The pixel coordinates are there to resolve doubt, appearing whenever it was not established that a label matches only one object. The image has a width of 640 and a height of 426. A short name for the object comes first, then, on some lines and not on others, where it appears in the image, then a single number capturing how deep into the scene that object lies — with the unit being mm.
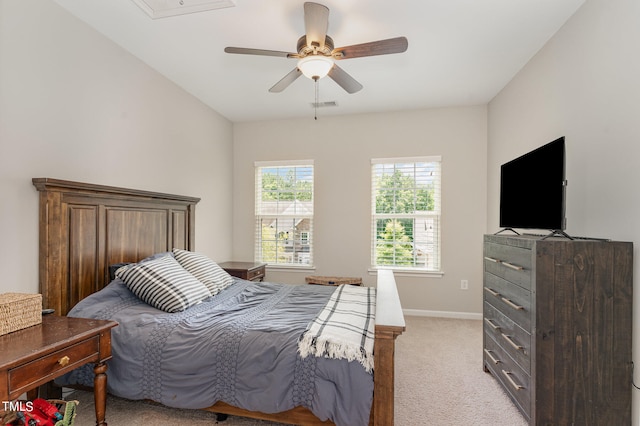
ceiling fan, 1971
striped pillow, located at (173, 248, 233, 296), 2688
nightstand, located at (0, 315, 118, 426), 1253
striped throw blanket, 1613
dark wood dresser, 1709
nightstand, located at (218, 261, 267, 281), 3645
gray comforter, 1599
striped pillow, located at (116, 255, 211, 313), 2199
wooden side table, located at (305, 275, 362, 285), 4033
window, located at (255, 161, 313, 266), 4602
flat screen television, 1884
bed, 1589
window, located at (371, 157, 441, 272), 4230
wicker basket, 1471
